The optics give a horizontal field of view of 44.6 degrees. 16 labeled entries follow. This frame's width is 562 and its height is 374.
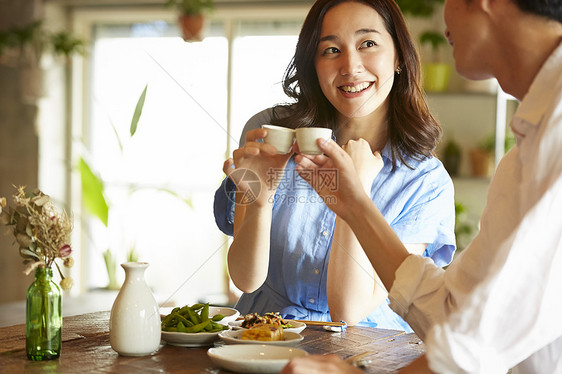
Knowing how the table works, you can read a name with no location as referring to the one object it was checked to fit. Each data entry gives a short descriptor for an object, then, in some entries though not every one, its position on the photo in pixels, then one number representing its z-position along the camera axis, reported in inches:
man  41.4
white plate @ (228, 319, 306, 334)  60.7
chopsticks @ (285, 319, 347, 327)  65.8
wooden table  50.8
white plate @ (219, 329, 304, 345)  55.5
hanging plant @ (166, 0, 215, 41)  181.5
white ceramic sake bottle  53.8
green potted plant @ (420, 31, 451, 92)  155.9
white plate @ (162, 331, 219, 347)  57.2
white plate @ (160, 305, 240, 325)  66.0
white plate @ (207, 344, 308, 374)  49.4
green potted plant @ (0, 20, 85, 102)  186.7
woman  72.6
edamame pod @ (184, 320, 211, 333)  58.5
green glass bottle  52.8
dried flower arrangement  53.6
